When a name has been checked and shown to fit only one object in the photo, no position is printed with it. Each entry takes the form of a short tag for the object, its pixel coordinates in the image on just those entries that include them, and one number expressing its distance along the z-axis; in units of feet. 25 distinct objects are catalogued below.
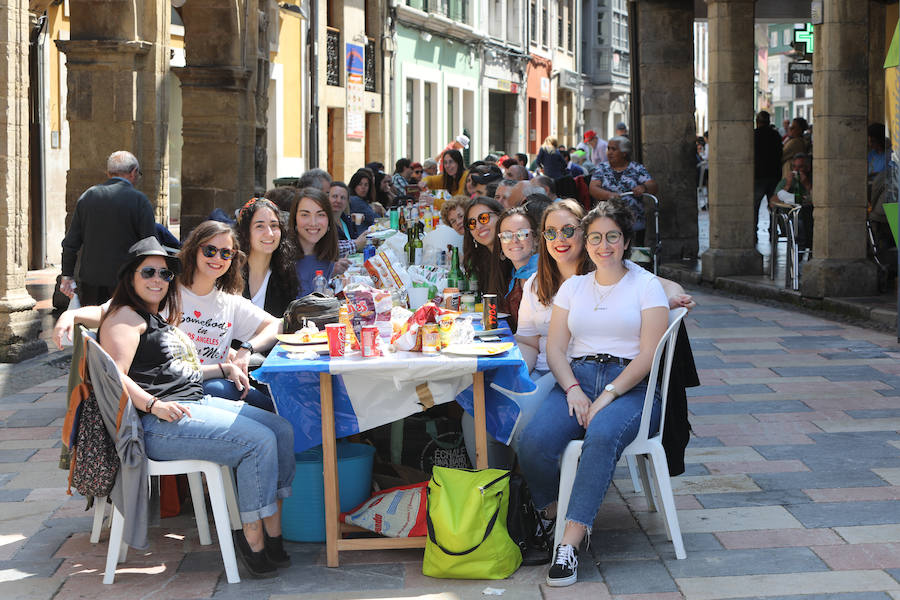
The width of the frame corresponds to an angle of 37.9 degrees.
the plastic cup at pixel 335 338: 16.29
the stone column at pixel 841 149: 37.45
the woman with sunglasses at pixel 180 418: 15.56
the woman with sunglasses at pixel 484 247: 21.02
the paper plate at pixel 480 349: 16.15
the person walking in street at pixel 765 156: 53.62
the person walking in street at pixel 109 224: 29.17
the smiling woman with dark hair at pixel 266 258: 20.40
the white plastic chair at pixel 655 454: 16.12
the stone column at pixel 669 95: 51.44
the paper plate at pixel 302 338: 17.37
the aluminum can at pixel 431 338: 16.38
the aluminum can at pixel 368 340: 16.28
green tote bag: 15.40
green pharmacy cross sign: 67.82
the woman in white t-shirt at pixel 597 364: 15.84
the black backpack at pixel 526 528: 16.20
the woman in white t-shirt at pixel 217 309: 17.76
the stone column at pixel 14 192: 31.40
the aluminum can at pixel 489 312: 18.16
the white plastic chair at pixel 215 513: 15.57
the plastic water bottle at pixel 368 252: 25.48
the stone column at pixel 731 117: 44.42
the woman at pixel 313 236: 22.36
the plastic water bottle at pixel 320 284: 21.03
